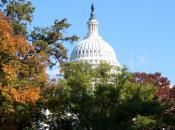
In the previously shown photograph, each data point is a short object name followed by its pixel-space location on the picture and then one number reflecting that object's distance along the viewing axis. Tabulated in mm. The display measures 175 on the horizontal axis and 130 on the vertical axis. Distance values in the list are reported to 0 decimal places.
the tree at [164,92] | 41375
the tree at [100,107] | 37219
